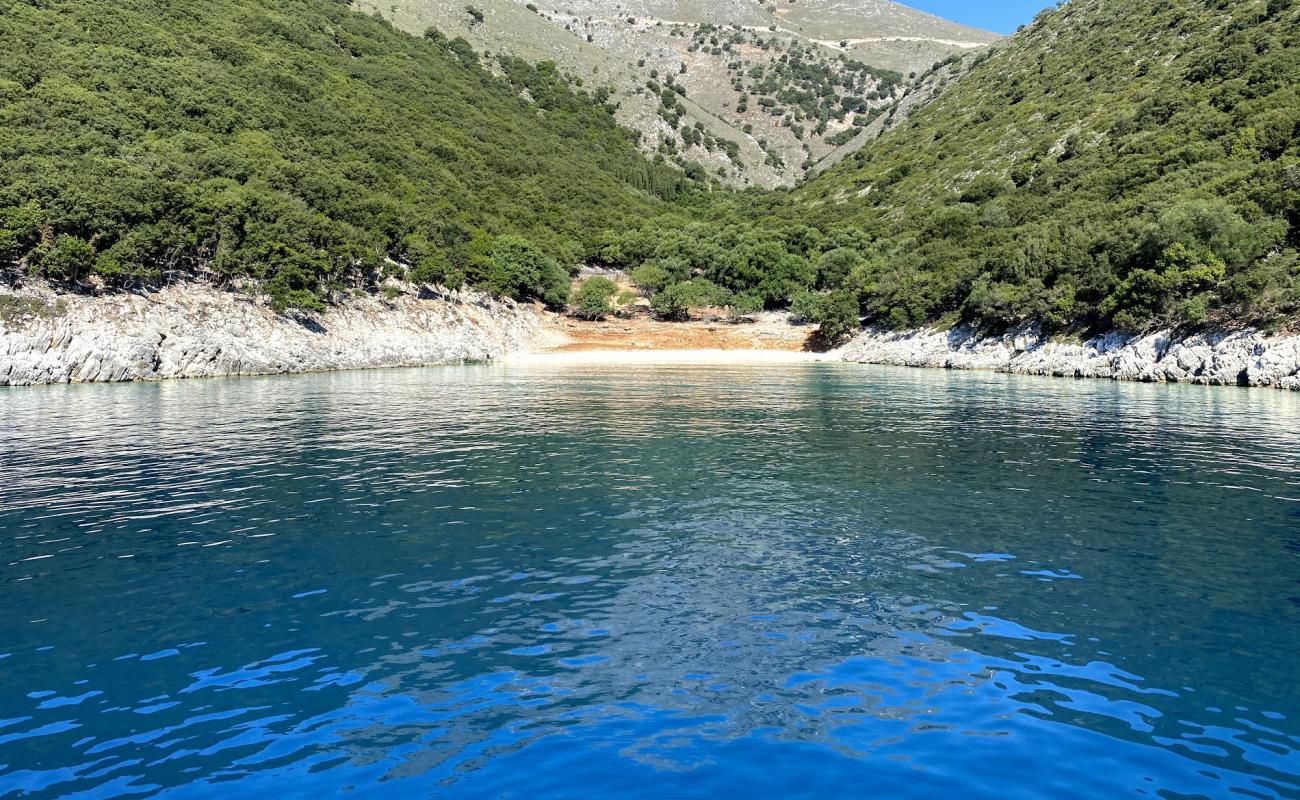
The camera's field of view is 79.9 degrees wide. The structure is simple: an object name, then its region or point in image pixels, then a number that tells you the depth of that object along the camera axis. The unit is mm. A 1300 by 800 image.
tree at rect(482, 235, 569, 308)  115938
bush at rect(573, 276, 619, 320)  122375
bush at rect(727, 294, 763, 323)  123625
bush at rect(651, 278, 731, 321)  123688
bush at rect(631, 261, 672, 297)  130000
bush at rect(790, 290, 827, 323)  112250
